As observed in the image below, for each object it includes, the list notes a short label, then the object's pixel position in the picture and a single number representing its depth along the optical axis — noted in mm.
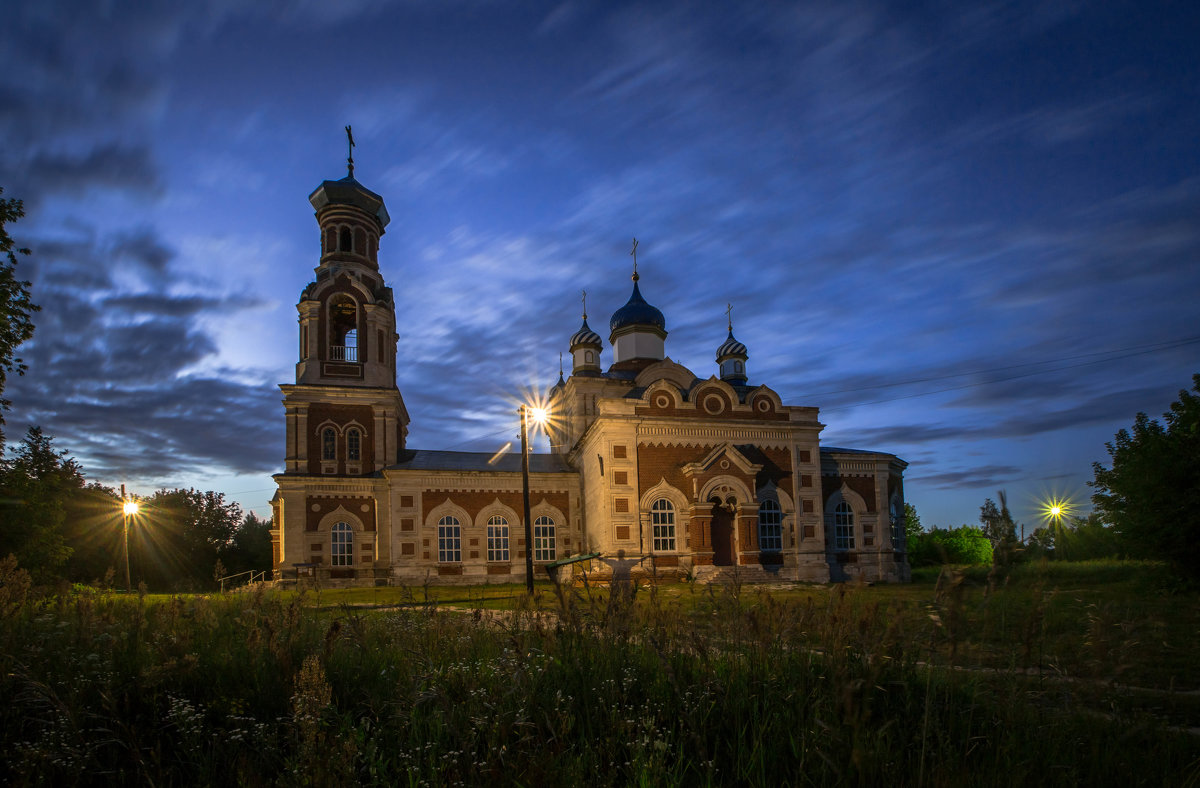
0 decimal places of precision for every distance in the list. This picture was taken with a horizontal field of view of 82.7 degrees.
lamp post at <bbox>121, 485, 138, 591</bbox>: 24253
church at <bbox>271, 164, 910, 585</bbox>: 26297
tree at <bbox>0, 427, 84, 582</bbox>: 14281
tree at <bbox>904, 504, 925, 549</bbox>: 57531
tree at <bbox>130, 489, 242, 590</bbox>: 47219
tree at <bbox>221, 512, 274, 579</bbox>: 49769
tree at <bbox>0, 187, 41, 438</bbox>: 12820
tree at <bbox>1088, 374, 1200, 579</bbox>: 12789
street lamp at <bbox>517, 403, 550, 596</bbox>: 19891
